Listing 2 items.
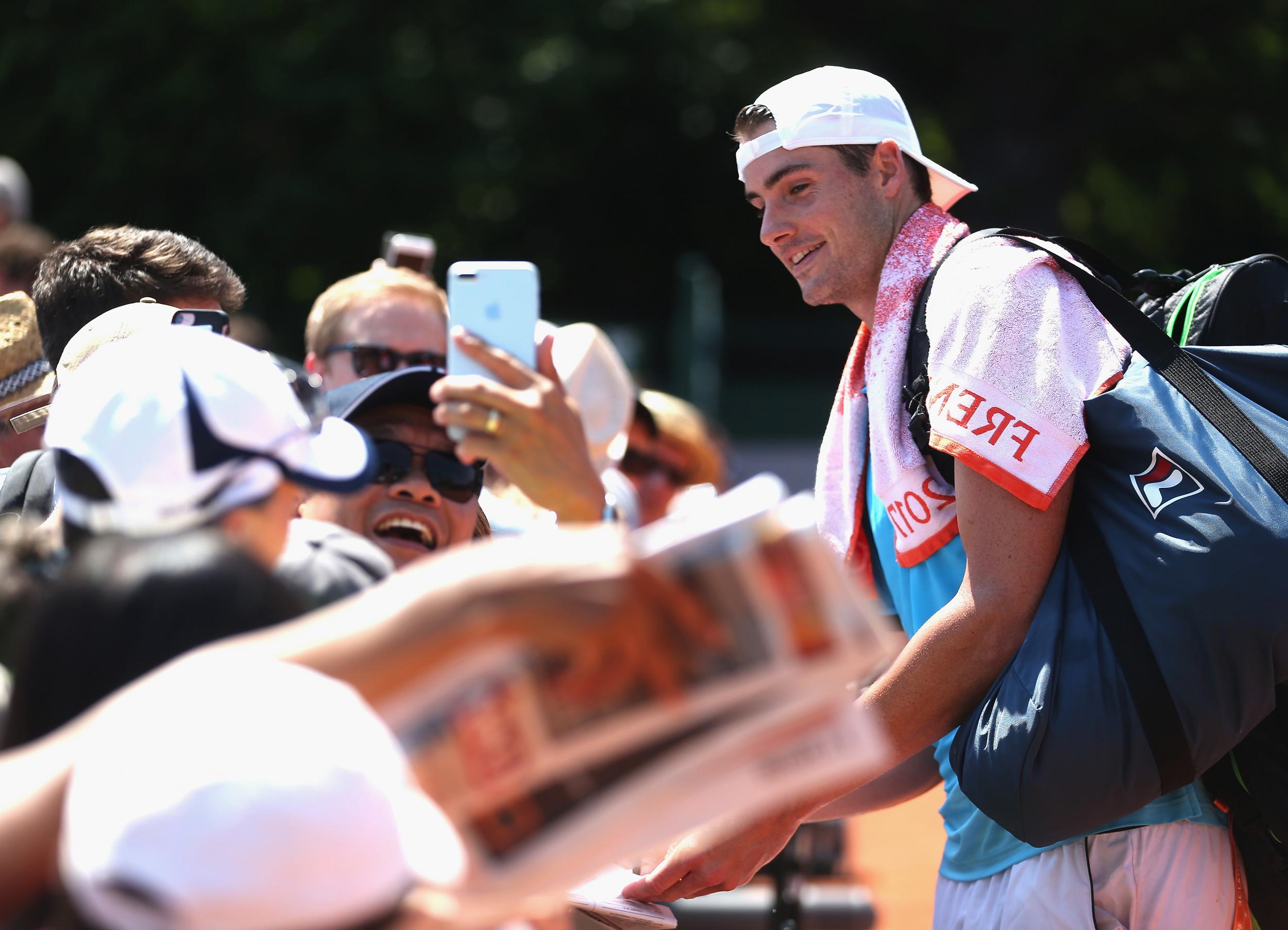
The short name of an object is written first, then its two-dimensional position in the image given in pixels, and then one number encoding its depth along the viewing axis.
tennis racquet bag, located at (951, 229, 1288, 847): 4.62
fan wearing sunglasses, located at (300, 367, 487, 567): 5.57
